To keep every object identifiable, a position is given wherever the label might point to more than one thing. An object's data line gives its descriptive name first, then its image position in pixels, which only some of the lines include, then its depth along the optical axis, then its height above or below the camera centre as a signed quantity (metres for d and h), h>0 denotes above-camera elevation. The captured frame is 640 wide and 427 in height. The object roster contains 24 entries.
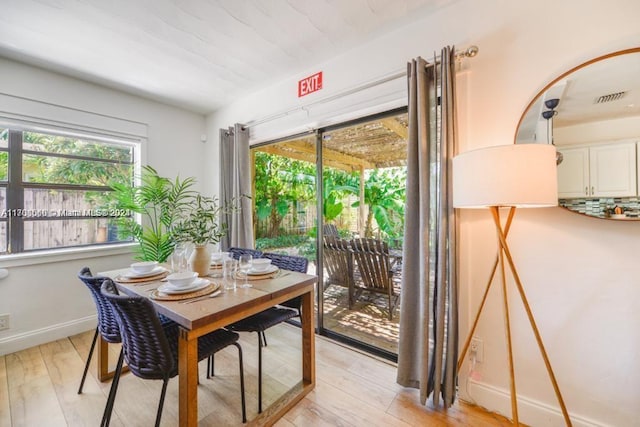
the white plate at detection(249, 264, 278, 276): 1.81 -0.40
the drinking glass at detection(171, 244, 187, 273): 1.80 -0.30
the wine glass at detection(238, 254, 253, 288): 1.81 -0.35
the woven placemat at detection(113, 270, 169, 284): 1.71 -0.42
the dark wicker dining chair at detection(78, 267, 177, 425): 1.44 -0.60
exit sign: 2.42 +1.25
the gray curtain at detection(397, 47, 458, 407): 1.60 -0.19
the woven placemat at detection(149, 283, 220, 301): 1.39 -0.44
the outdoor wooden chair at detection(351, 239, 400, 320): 2.53 -0.54
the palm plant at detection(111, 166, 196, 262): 2.79 +0.10
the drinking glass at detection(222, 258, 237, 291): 1.66 -0.36
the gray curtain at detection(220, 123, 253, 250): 3.02 +0.22
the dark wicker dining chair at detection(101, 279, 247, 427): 1.15 -0.60
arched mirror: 1.24 +0.42
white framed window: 2.39 +0.32
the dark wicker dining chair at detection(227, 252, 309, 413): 1.78 -0.75
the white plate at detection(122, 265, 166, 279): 1.75 -0.40
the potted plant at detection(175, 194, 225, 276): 1.79 -0.16
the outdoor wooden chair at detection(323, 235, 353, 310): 2.71 -0.51
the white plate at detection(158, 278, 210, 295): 1.44 -0.41
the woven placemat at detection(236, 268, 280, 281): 1.79 -0.43
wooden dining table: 1.19 -0.52
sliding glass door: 2.49 -0.07
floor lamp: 1.16 +0.15
